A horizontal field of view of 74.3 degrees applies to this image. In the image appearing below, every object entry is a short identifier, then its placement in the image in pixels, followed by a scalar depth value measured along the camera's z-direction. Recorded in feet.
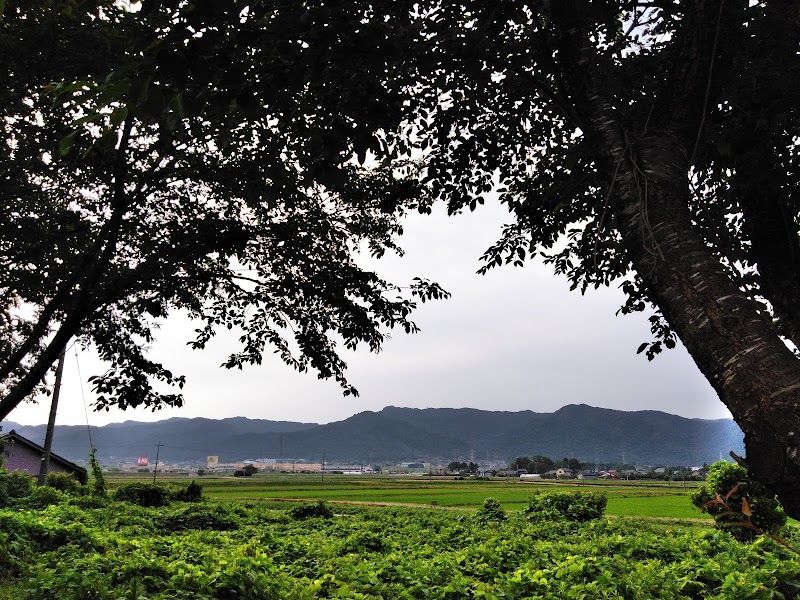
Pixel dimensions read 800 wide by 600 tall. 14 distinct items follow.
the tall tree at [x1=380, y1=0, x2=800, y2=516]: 8.11
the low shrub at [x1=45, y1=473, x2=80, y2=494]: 106.63
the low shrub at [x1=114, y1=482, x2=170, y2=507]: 93.35
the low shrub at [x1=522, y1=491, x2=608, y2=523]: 77.20
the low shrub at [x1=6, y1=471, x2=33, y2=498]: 59.93
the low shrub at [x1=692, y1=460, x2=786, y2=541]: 43.83
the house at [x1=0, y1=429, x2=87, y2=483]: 137.28
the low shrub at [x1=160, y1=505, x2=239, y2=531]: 53.42
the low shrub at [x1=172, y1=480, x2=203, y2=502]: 111.86
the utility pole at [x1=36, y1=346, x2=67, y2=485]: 88.74
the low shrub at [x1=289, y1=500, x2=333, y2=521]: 75.82
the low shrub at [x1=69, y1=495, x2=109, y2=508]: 69.79
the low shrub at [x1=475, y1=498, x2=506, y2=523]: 76.04
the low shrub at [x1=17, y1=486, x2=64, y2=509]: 58.18
